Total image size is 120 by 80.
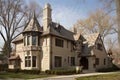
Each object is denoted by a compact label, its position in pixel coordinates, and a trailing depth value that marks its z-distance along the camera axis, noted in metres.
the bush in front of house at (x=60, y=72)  15.40
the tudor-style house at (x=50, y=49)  17.52
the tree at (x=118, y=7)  9.10
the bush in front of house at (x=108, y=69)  20.08
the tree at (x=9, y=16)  25.99
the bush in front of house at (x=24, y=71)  15.79
